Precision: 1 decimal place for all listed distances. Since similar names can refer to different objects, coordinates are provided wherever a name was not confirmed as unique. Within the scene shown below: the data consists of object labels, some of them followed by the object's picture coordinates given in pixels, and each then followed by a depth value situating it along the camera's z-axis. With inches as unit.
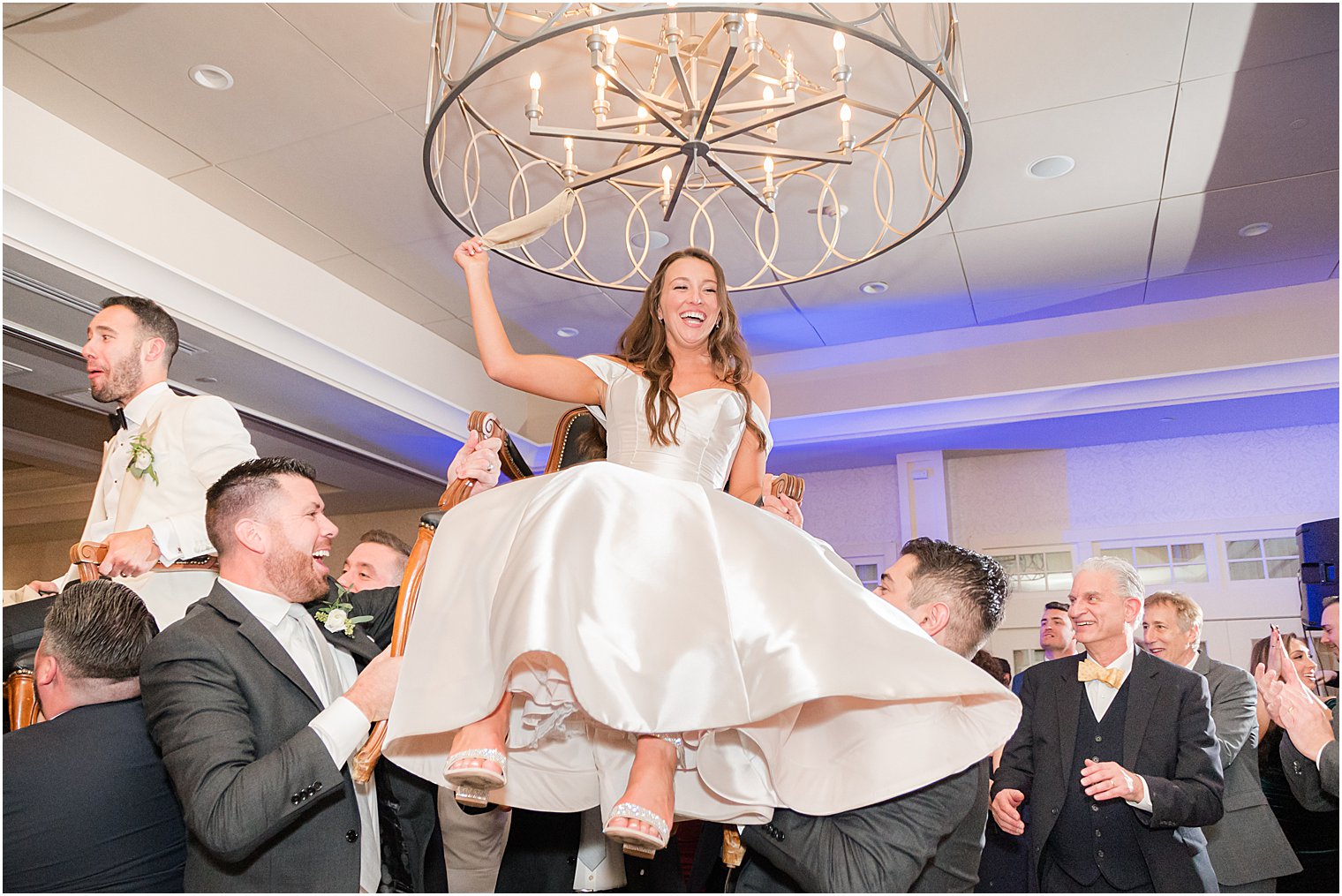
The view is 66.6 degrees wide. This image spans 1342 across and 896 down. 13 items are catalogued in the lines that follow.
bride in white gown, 74.0
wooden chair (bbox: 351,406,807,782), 89.9
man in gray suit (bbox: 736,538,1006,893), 79.7
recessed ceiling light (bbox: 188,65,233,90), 202.7
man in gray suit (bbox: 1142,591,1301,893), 147.1
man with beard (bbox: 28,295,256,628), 115.5
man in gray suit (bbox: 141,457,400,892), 82.4
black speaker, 262.7
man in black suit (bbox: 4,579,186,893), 89.2
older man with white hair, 123.8
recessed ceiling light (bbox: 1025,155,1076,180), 229.6
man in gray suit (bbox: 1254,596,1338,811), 115.1
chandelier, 130.4
